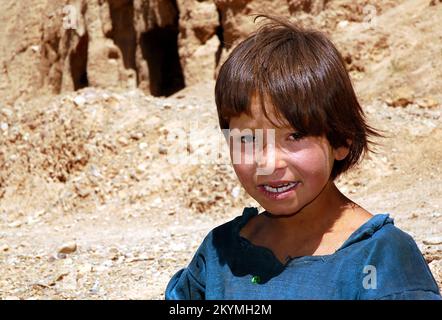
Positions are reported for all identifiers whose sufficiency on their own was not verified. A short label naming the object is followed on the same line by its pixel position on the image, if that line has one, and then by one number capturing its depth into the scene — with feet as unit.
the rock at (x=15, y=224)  28.56
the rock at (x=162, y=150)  28.17
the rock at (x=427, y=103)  25.66
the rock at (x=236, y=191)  24.44
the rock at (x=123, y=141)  29.68
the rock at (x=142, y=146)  28.97
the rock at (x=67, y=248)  20.21
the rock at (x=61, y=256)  19.81
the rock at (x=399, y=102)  26.50
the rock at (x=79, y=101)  32.82
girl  5.02
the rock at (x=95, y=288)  17.02
